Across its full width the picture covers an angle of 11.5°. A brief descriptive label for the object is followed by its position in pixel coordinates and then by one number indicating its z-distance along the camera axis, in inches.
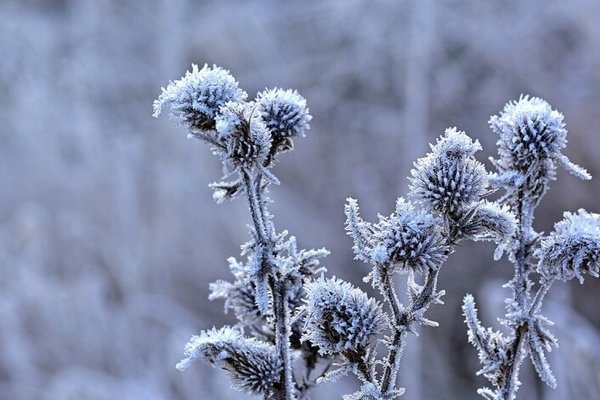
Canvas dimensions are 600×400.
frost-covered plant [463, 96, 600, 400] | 39.2
